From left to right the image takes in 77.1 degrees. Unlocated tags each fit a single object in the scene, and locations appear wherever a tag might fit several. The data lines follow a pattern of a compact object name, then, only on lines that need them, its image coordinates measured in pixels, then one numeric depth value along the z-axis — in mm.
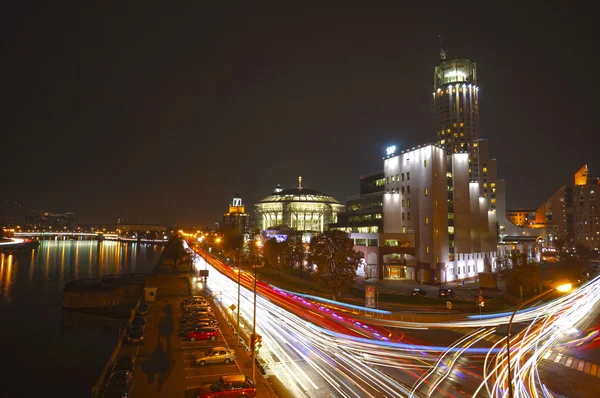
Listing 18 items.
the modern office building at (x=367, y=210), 79488
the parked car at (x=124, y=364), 22016
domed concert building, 154875
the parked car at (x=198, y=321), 31031
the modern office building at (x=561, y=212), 168750
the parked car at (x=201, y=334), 28406
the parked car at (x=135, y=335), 27938
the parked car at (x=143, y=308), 36969
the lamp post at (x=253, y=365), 19969
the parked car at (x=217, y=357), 23344
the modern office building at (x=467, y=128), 150500
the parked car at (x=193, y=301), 40625
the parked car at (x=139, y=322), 31516
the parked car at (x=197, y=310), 34662
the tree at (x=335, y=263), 48969
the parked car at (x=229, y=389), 18656
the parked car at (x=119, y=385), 19125
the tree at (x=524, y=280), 52712
